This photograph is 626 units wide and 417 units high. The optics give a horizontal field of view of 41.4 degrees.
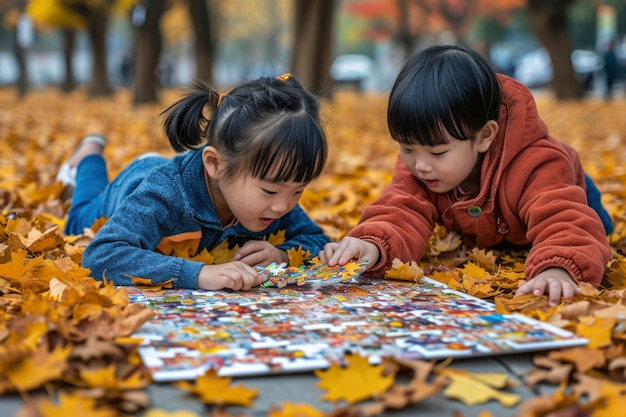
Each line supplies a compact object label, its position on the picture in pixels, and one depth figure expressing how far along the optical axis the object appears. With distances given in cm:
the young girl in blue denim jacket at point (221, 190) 248
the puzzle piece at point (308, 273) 251
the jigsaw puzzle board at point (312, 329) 177
